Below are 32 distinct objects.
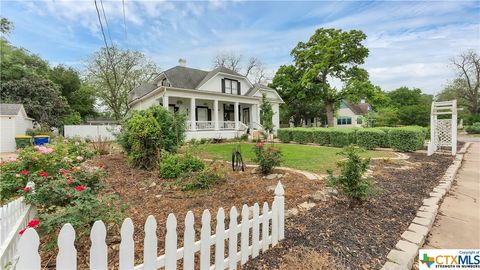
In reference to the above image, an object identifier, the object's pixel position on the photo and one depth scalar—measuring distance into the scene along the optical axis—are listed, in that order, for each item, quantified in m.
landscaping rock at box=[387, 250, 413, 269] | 2.26
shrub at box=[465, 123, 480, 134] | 27.22
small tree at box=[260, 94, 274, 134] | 20.16
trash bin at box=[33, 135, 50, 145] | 13.74
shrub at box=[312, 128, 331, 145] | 14.87
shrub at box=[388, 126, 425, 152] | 10.90
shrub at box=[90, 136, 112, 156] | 9.31
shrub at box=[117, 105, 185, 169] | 6.23
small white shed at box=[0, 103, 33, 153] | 13.32
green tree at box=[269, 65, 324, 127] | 26.23
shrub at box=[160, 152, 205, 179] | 5.29
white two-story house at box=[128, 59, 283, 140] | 17.42
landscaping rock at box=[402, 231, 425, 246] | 2.66
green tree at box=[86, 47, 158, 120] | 27.81
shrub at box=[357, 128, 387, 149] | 12.18
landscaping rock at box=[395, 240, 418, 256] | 2.46
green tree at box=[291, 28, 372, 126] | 23.75
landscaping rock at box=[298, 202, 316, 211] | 3.51
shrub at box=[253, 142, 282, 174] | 5.68
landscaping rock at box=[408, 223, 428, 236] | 2.89
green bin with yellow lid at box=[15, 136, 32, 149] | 13.46
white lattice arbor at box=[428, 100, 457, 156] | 10.16
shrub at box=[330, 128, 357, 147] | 13.44
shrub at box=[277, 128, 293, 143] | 17.86
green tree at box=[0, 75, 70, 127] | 18.56
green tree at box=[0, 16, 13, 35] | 22.05
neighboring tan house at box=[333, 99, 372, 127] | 41.75
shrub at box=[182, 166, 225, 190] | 4.48
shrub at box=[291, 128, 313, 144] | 16.14
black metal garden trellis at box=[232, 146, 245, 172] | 6.19
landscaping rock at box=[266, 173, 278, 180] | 5.40
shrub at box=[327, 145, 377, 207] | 3.42
